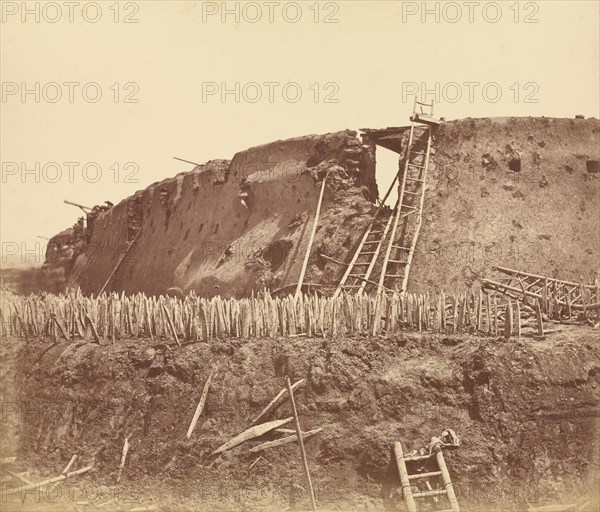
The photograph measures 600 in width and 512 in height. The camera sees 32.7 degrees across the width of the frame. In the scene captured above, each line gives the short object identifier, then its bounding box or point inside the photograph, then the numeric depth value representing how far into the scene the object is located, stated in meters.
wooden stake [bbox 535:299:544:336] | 15.19
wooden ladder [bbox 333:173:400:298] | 21.89
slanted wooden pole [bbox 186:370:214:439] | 14.00
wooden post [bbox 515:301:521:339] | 15.29
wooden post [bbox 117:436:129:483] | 13.67
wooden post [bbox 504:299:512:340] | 15.09
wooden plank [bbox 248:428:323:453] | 13.58
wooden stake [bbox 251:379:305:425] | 13.97
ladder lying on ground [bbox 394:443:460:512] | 12.67
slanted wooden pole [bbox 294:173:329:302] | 22.90
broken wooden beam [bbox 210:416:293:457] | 13.66
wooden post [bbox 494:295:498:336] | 15.59
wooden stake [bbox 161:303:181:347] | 15.36
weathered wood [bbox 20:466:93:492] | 13.50
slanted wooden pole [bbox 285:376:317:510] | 12.91
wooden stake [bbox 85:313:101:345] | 15.80
